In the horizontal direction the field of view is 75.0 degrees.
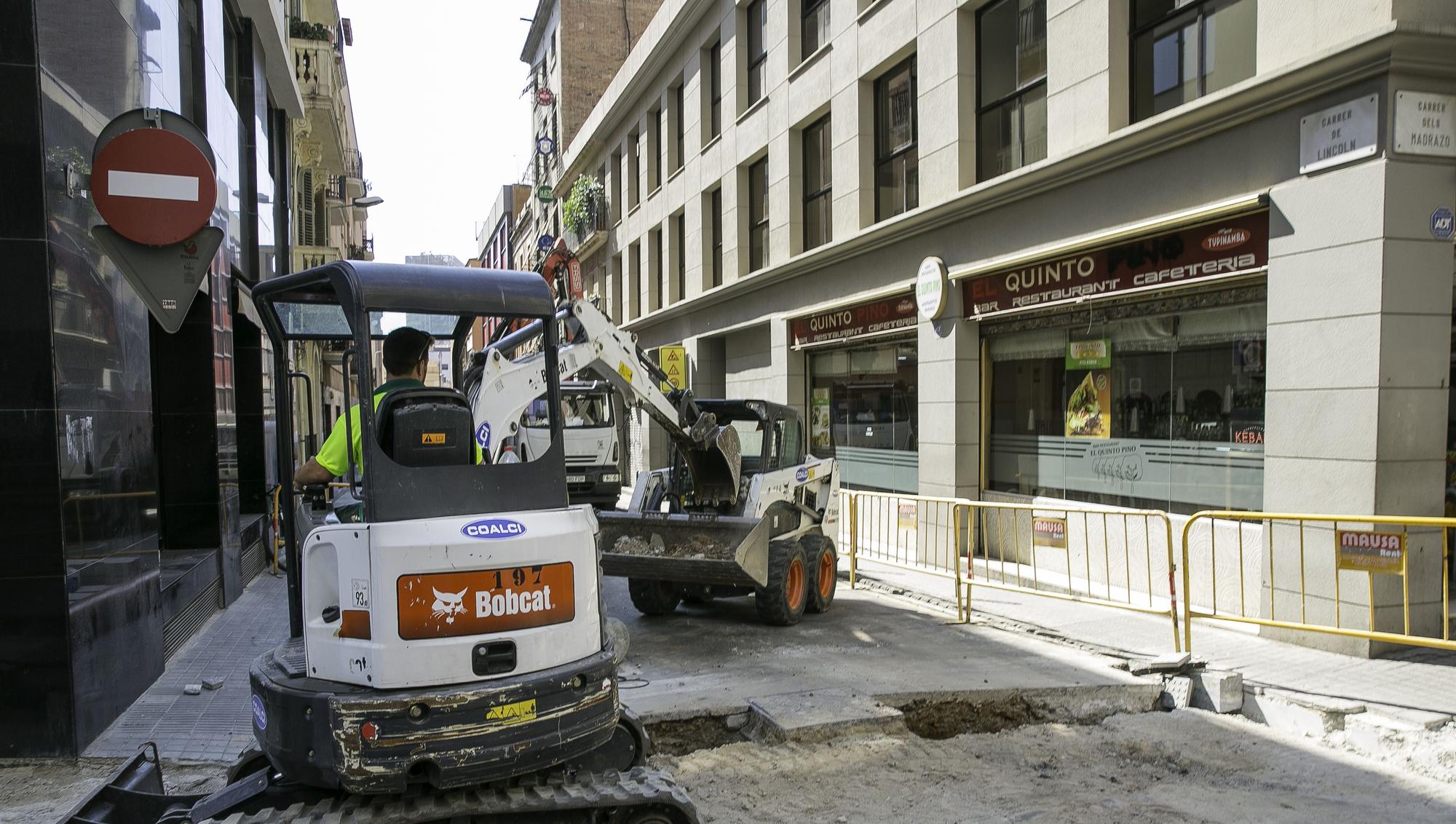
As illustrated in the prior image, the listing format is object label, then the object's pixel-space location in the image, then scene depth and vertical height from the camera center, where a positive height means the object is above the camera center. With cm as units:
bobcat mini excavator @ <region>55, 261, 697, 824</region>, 346 -97
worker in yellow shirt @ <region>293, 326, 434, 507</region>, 394 +6
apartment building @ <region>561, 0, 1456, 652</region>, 720 +154
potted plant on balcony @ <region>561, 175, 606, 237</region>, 3120 +635
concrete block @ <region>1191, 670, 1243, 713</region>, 657 -212
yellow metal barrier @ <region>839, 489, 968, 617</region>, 1159 -188
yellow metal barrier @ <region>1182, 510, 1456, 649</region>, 680 -134
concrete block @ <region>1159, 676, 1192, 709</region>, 671 -217
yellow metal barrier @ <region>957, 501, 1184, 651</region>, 925 -177
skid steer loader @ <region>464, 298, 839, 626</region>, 823 -114
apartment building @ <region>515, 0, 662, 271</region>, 3791 +1348
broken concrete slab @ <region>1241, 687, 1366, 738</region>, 598 -213
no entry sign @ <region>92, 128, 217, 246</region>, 533 +123
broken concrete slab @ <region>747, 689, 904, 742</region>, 588 -207
